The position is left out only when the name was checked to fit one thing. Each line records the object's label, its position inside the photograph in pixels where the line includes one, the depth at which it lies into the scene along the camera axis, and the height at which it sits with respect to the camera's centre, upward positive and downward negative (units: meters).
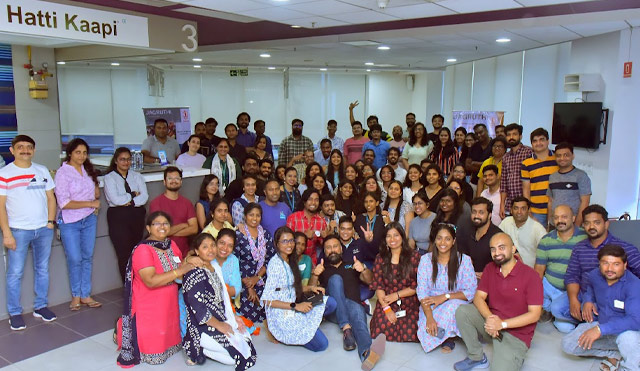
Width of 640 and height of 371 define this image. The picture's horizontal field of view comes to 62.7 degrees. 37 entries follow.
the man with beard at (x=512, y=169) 5.65 -0.52
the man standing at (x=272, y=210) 5.18 -0.91
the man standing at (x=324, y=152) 7.45 -0.49
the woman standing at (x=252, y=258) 4.64 -1.26
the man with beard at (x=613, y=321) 3.66 -1.41
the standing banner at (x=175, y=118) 9.06 -0.03
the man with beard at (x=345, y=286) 4.23 -1.46
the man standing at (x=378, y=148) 7.42 -0.41
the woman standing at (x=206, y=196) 5.36 -0.82
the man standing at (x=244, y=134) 7.78 -0.25
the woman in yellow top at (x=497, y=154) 6.15 -0.40
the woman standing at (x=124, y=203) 5.04 -0.84
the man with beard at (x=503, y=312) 3.74 -1.39
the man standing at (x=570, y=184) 5.05 -0.61
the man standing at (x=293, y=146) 7.85 -0.42
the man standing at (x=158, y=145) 7.16 -0.39
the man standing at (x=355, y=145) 7.94 -0.39
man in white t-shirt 4.35 -0.86
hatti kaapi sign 4.72 +0.90
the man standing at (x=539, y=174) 5.35 -0.54
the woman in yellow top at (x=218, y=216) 4.70 -0.88
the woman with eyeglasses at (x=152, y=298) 3.76 -1.31
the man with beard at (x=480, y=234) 4.64 -1.02
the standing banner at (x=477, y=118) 9.64 +0.04
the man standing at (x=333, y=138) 8.14 -0.31
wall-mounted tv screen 6.62 -0.03
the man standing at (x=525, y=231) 4.84 -1.02
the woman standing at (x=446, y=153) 7.16 -0.46
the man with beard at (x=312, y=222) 5.12 -1.01
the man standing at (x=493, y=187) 5.65 -0.73
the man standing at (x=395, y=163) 6.61 -0.56
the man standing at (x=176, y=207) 5.09 -0.87
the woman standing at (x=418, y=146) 7.37 -0.38
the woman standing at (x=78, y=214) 4.71 -0.90
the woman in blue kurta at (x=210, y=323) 3.75 -1.49
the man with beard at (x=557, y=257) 4.48 -1.18
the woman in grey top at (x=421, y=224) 5.09 -1.02
